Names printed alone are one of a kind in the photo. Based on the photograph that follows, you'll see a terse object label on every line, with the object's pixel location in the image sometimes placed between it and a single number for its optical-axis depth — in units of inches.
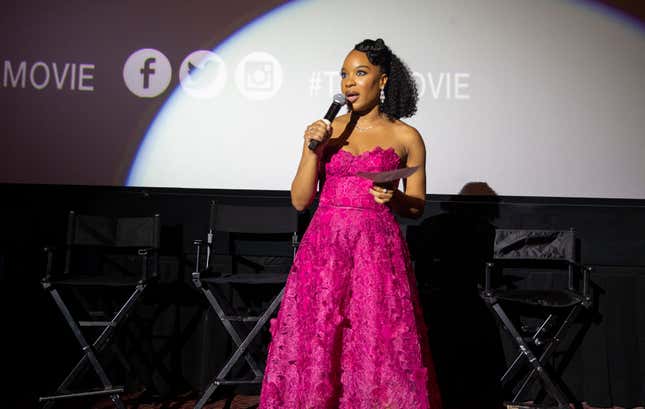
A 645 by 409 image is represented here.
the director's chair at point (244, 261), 117.7
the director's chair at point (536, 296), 117.3
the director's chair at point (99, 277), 117.4
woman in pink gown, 70.1
